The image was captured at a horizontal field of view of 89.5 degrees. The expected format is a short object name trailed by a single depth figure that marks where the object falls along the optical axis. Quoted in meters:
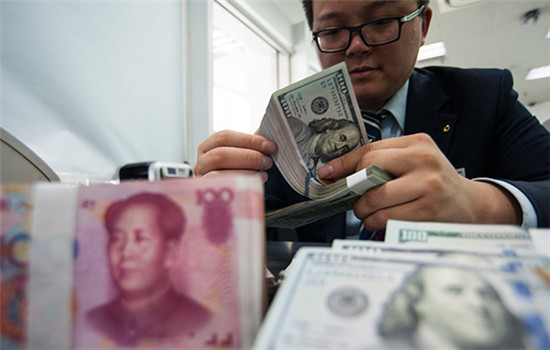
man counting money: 0.51
